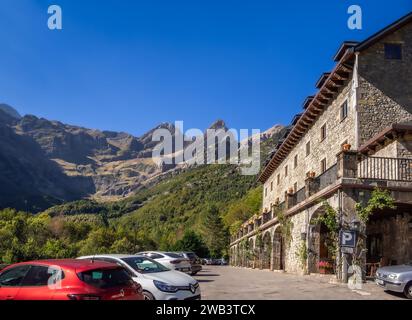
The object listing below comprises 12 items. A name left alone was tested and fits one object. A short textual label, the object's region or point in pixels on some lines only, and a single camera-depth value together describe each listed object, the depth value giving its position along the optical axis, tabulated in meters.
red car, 7.59
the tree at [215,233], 98.94
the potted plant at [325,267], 21.17
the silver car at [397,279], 13.08
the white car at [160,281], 10.37
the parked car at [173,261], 21.28
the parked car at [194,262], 26.24
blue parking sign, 16.70
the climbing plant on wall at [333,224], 17.33
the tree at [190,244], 84.88
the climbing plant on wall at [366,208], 16.64
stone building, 17.39
